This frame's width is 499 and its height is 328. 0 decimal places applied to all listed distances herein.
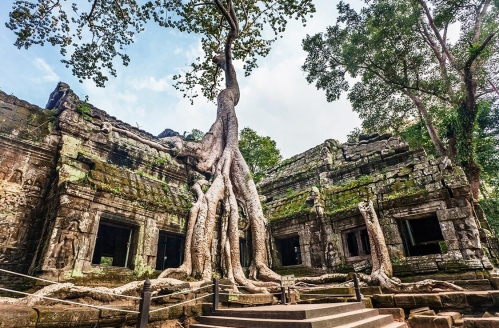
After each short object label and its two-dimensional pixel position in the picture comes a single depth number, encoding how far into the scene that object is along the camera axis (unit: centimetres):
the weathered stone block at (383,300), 491
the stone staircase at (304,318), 312
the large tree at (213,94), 640
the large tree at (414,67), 898
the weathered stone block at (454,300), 444
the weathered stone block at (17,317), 267
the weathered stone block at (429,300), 459
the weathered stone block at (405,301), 472
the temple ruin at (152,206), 537
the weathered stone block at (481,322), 335
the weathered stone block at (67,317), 299
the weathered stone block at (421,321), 375
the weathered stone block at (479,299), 427
